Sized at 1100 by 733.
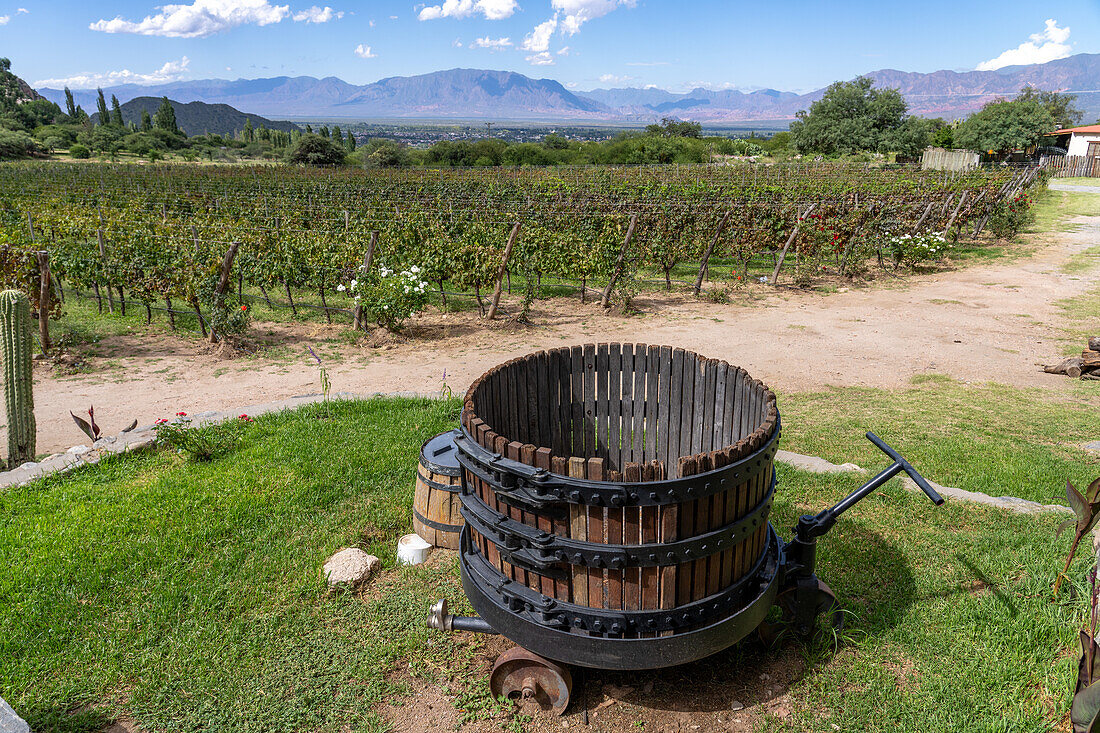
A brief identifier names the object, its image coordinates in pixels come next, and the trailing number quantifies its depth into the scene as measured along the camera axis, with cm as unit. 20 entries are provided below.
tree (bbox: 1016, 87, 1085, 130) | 7118
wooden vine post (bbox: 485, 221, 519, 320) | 1219
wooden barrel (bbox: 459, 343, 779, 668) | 271
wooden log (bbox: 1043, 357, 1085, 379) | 839
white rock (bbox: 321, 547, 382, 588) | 414
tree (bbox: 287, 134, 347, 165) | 5691
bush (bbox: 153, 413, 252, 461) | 567
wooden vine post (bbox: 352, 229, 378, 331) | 1114
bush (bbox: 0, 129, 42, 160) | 5622
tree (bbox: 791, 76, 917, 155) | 5528
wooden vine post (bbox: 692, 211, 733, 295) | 1408
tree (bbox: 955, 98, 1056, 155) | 4919
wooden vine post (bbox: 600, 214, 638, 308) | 1306
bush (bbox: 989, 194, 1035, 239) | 1939
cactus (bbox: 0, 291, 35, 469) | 610
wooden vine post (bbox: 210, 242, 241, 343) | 1030
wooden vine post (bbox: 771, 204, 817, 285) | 1480
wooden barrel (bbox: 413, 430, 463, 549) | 437
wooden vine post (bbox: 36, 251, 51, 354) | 956
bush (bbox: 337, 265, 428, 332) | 1093
